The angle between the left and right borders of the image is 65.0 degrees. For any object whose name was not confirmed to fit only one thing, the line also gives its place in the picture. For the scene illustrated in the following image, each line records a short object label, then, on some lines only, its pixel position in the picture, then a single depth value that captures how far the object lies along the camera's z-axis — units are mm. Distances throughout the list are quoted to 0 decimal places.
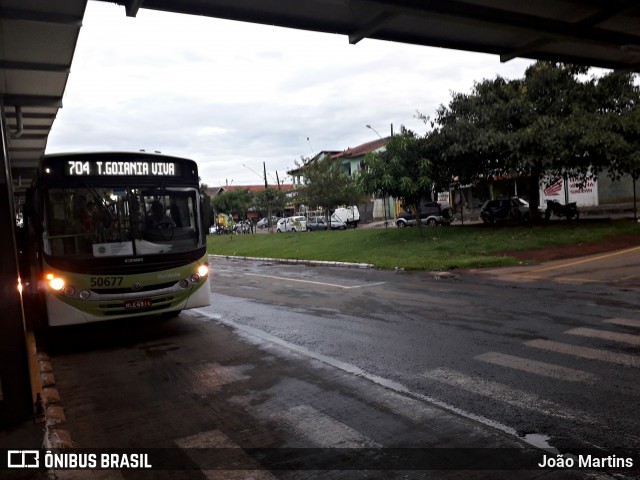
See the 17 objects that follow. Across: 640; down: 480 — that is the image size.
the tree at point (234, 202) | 59256
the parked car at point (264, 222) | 70750
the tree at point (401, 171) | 22000
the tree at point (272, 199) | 49088
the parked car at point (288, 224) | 48250
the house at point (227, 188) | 81938
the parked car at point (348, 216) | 45656
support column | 4395
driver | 8141
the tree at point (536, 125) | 19875
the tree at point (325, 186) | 37781
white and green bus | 7484
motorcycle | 27058
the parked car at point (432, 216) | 34250
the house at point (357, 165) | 54406
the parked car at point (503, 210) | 30750
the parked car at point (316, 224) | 46719
